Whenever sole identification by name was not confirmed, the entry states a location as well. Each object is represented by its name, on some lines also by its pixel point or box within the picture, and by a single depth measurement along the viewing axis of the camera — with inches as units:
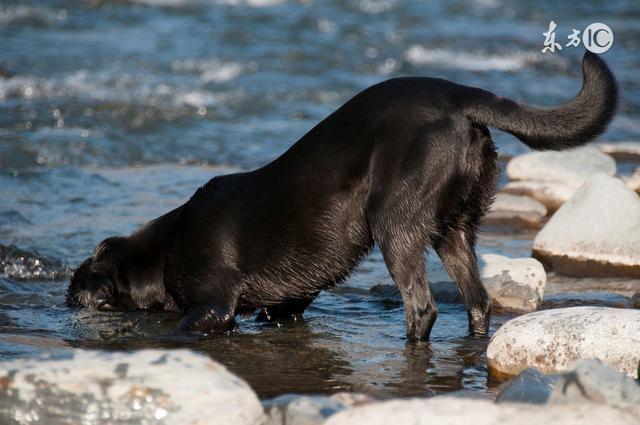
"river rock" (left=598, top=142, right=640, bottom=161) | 812.6
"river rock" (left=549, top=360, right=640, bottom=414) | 269.4
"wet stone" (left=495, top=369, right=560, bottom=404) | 310.5
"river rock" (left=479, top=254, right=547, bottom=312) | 468.1
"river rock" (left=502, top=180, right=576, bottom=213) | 664.4
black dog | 390.3
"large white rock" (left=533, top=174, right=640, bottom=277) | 527.8
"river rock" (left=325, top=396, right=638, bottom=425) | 258.4
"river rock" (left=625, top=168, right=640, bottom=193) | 658.2
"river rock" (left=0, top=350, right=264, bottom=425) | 283.0
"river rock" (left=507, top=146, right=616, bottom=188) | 689.0
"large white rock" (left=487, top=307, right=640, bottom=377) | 366.6
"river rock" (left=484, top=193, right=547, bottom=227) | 635.5
